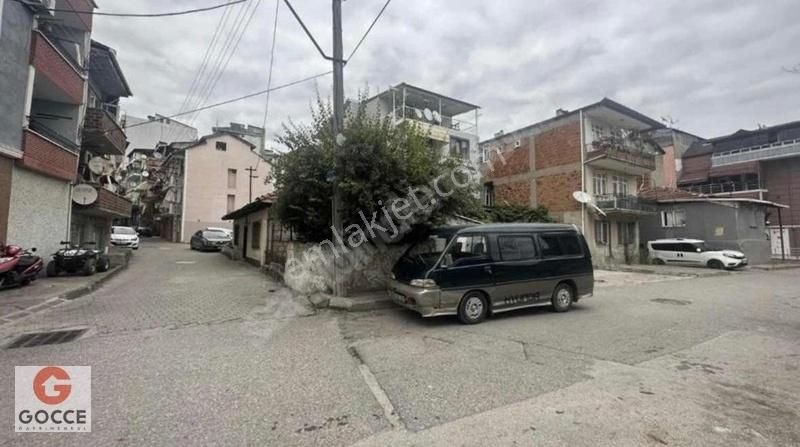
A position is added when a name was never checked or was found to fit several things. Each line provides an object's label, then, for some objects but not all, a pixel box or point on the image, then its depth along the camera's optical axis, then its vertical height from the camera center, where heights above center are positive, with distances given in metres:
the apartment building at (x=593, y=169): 20.78 +4.72
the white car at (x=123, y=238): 23.09 +0.21
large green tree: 8.02 +1.68
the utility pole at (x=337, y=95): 8.36 +3.55
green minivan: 6.70 -0.61
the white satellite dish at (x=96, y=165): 14.27 +3.12
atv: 10.50 -0.60
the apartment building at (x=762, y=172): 28.05 +6.16
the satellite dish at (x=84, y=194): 12.30 +1.68
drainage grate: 5.29 -1.54
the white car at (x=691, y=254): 19.27 -0.72
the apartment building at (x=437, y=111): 24.34 +9.90
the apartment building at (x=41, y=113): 8.98 +3.99
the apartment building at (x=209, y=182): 32.25 +5.82
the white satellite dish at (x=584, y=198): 20.03 +2.56
